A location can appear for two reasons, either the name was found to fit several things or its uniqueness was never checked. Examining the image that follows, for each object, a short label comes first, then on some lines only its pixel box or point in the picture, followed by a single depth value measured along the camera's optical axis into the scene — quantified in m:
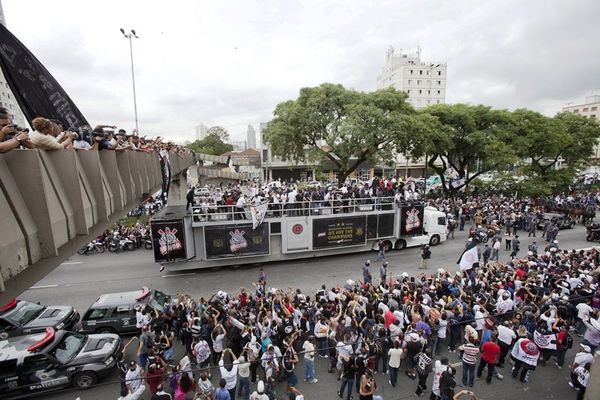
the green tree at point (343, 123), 25.39
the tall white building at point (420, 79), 75.44
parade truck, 14.92
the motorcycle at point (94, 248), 19.64
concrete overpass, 4.19
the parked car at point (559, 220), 23.08
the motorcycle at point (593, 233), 20.73
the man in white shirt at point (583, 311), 9.01
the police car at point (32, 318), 9.84
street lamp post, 22.28
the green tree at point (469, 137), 28.78
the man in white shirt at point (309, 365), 7.56
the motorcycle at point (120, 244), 20.03
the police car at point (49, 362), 7.59
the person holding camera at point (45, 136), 4.67
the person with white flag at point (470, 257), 12.28
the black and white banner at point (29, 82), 5.13
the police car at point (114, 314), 10.22
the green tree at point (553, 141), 31.94
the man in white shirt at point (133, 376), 6.64
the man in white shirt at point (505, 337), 7.94
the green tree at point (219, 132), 82.94
